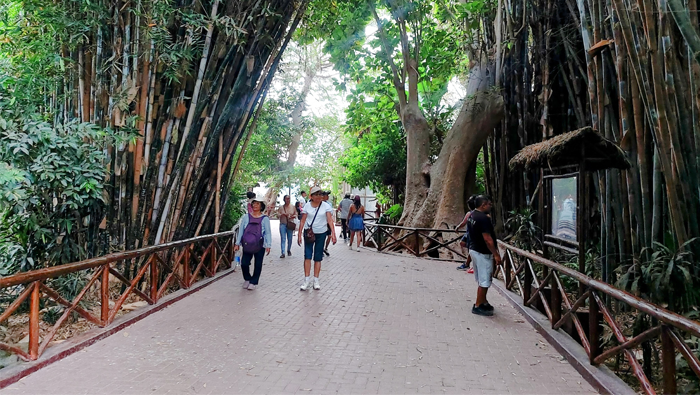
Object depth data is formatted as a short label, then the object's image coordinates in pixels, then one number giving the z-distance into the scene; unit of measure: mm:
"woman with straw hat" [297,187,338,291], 5957
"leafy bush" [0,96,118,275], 3732
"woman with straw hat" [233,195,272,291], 5973
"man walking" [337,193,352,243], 12555
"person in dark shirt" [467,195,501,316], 4859
